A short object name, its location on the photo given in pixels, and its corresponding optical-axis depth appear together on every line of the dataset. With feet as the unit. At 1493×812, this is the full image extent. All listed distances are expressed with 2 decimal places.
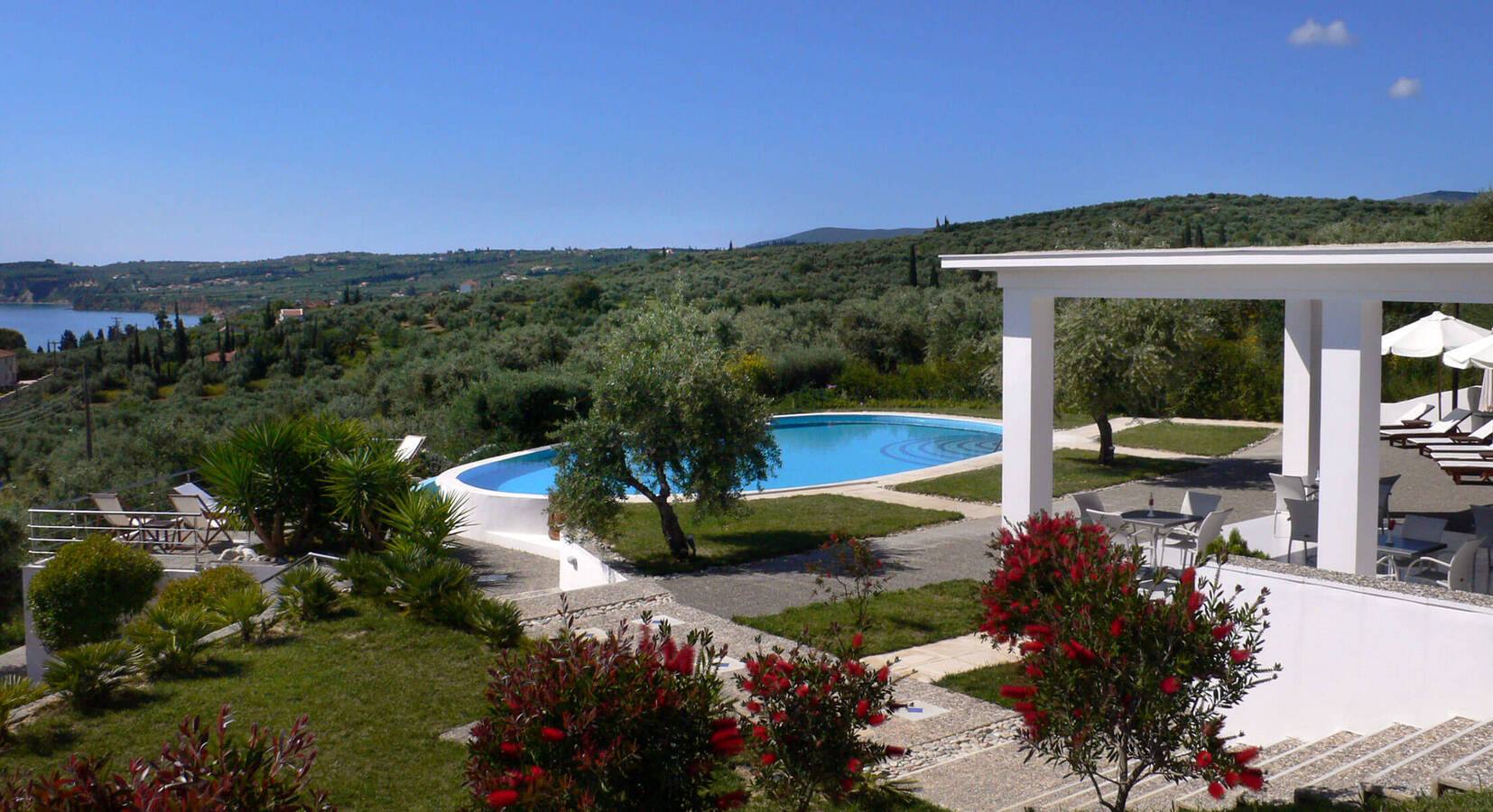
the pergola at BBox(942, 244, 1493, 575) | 24.75
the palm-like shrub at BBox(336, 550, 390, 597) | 34.88
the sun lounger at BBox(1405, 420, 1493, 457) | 43.68
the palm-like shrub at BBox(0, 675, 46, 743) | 24.54
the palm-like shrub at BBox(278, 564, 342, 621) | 34.01
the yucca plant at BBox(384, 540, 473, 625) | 32.37
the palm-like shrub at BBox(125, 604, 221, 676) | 28.96
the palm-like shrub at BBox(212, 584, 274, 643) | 31.94
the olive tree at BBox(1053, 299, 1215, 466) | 55.16
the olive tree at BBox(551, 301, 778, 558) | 39.70
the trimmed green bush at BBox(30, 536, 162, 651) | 35.94
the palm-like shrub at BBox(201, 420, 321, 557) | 43.83
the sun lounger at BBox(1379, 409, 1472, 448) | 49.01
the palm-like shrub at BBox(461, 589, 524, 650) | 29.19
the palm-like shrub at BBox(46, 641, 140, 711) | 26.50
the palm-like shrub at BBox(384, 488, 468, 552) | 39.98
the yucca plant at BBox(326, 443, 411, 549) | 43.68
